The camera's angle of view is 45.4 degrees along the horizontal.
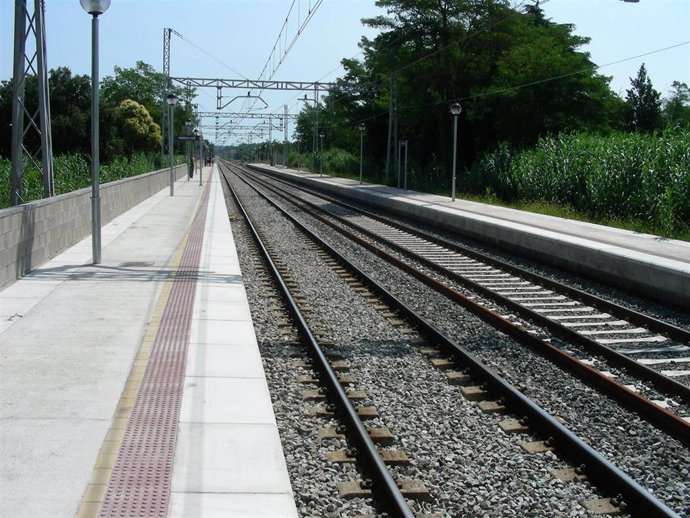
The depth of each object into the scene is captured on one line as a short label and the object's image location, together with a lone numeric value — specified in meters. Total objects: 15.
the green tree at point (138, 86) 73.06
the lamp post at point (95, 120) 12.59
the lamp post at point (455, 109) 27.17
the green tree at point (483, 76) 37.53
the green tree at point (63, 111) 38.78
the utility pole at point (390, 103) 42.97
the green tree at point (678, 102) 99.69
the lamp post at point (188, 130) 62.51
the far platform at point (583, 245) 12.38
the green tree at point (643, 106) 70.44
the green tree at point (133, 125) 57.00
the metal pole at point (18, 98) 13.94
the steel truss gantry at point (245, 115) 78.36
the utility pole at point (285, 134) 87.04
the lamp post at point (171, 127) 34.92
